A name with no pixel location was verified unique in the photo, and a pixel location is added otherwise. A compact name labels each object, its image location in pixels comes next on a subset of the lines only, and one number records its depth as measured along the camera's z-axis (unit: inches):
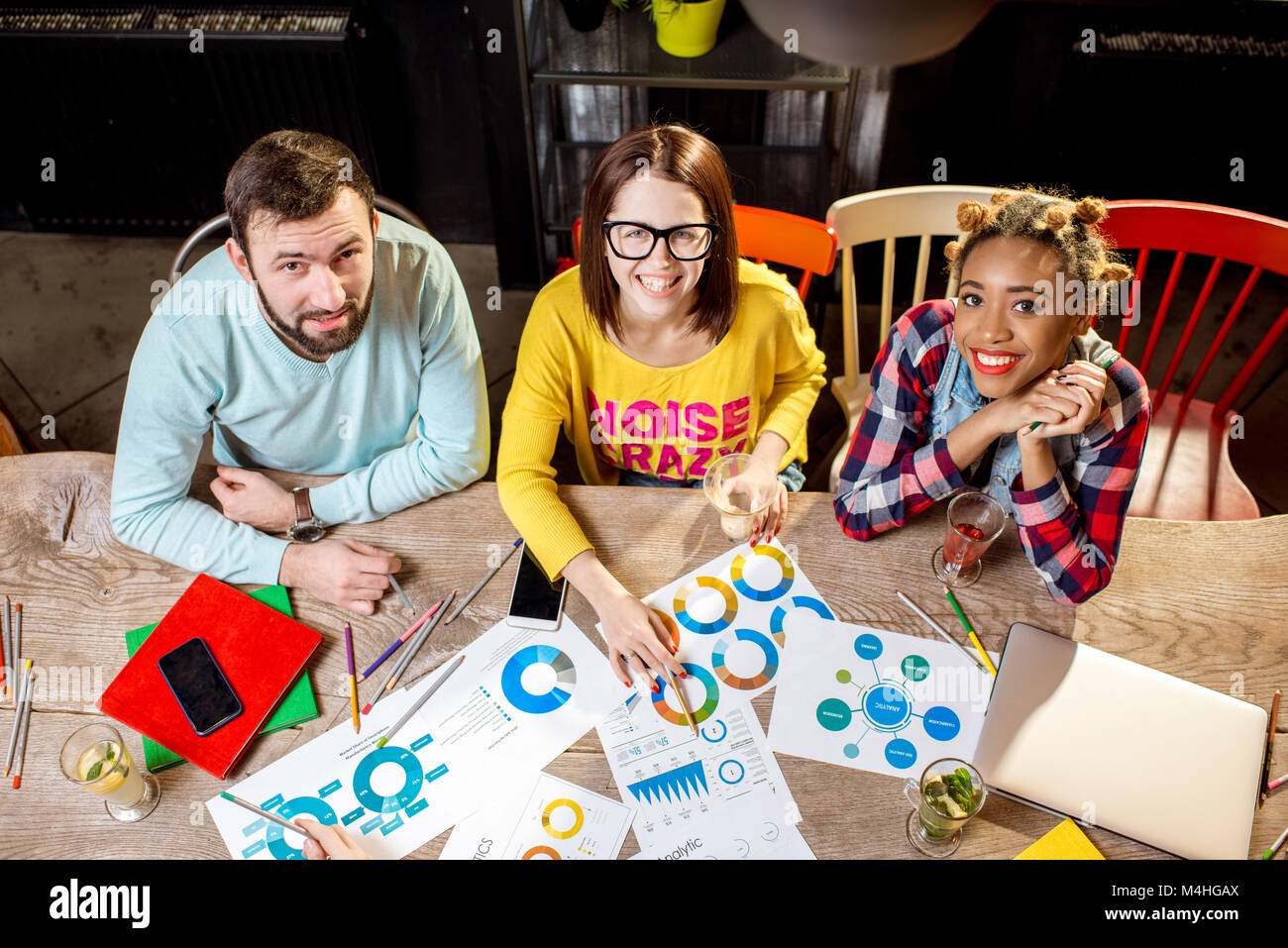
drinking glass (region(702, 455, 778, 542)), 56.0
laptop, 45.3
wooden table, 45.7
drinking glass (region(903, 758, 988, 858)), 43.6
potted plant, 90.0
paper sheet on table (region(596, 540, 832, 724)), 50.7
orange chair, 70.7
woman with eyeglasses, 54.7
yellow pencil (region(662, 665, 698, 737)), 49.0
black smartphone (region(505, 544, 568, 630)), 53.4
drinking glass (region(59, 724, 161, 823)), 44.8
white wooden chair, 72.9
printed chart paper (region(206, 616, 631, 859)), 45.8
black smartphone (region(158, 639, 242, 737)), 48.8
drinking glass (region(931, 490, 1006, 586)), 53.0
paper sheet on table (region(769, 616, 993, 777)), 48.2
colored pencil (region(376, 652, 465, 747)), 48.8
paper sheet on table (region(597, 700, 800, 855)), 45.7
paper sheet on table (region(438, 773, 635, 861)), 45.1
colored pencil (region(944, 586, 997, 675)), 51.3
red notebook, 48.1
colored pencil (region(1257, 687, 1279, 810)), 46.2
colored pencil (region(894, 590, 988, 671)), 52.0
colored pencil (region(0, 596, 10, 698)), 50.6
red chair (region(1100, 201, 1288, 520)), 67.9
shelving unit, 93.2
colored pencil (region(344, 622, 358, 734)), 49.8
